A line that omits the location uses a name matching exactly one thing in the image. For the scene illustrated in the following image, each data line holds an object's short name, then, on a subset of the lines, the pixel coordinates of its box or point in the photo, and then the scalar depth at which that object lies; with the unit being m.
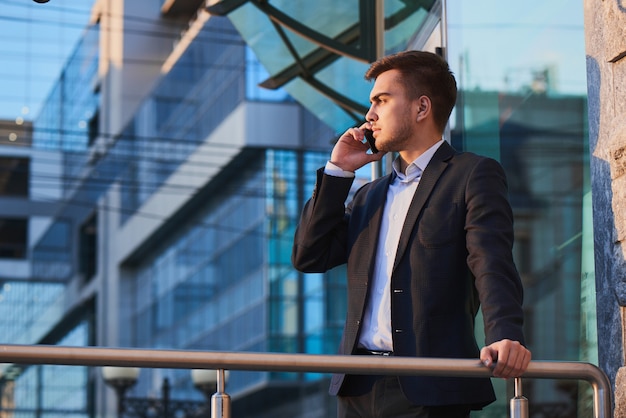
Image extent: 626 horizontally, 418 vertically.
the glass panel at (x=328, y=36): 11.15
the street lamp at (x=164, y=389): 22.54
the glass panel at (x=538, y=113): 8.42
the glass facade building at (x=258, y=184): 9.56
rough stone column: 6.13
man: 5.62
